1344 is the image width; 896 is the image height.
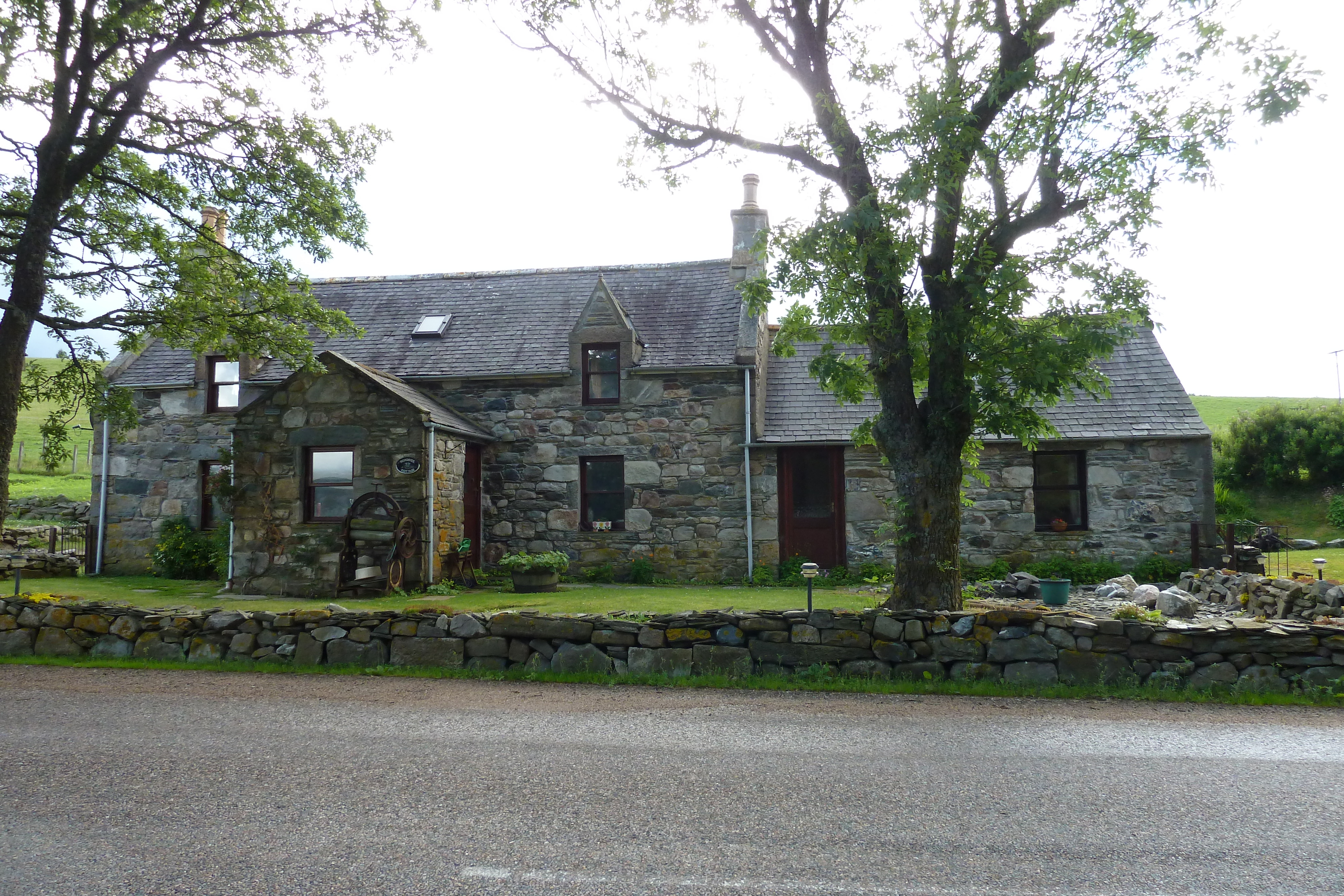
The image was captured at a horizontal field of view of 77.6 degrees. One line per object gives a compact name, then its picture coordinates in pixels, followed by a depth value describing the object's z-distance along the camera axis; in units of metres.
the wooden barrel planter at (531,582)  15.81
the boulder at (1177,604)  12.14
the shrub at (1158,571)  16.72
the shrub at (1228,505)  23.20
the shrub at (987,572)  17.00
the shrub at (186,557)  18.45
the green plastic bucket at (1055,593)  13.76
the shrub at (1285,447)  27.14
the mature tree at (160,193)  11.87
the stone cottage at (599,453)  15.70
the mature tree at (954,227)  8.75
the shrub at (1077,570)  16.70
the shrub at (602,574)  17.62
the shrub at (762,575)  17.17
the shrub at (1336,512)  25.03
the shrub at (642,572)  17.48
